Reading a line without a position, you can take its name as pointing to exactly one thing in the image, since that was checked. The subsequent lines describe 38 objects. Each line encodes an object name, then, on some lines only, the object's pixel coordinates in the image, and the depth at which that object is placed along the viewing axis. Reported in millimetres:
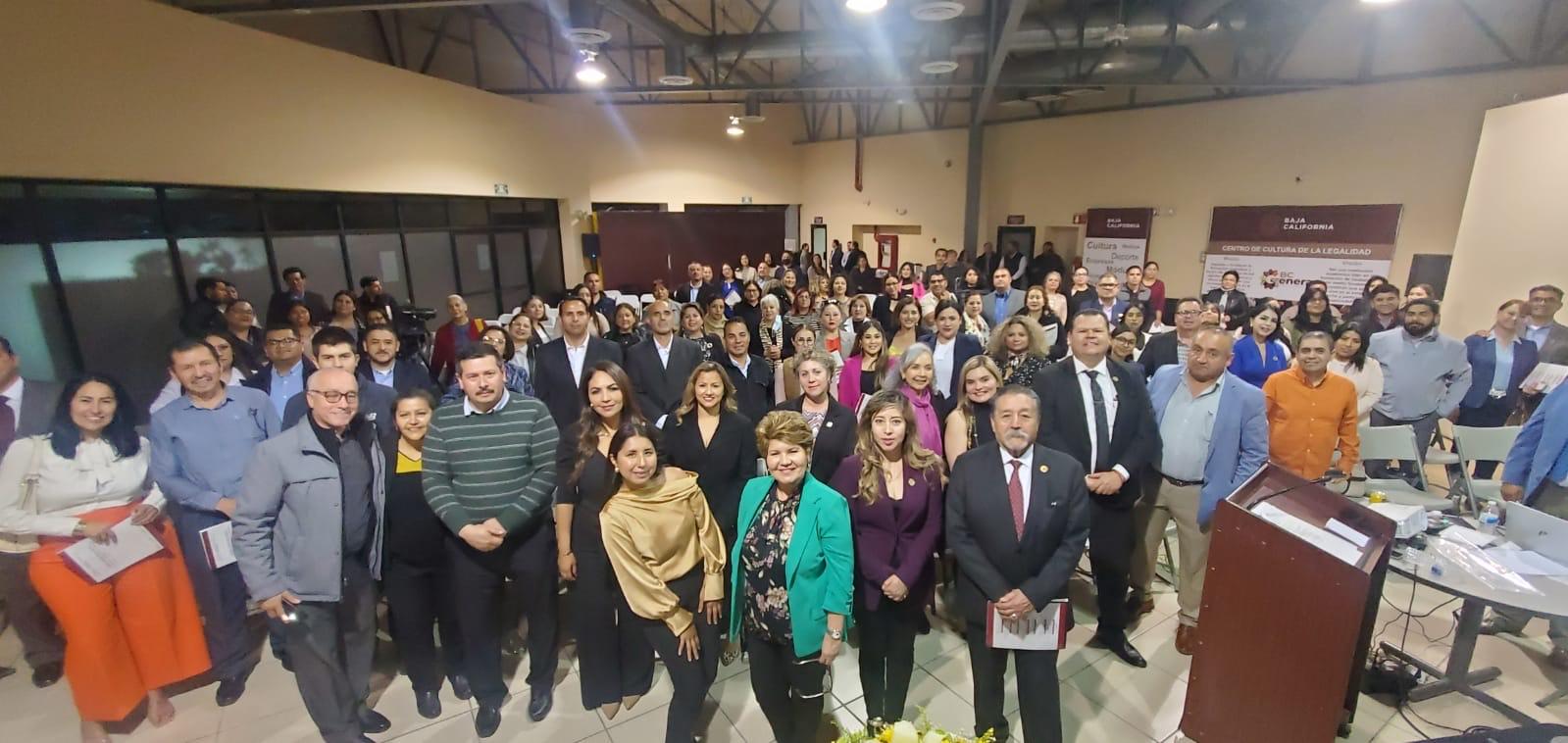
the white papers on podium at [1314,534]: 2020
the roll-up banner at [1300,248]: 8148
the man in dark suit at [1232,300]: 6922
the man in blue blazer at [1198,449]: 2930
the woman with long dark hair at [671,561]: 2363
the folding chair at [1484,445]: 3766
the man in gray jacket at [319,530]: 2398
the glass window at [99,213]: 4918
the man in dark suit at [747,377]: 4032
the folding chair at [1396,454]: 3299
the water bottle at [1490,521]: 2859
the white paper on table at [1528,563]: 2514
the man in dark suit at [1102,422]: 3004
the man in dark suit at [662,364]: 4105
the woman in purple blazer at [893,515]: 2416
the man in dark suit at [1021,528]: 2316
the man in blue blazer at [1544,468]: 3004
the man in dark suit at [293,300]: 5984
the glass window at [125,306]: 5148
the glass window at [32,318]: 4672
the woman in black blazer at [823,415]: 2971
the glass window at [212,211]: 5832
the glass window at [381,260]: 7773
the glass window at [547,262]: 10758
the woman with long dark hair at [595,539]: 2602
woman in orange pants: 2594
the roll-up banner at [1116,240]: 10312
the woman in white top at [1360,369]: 4008
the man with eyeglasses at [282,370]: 3604
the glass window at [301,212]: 6750
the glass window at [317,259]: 6931
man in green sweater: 2541
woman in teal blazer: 2207
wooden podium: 2000
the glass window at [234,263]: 6035
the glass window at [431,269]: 8625
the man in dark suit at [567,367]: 3941
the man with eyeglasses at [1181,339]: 4543
